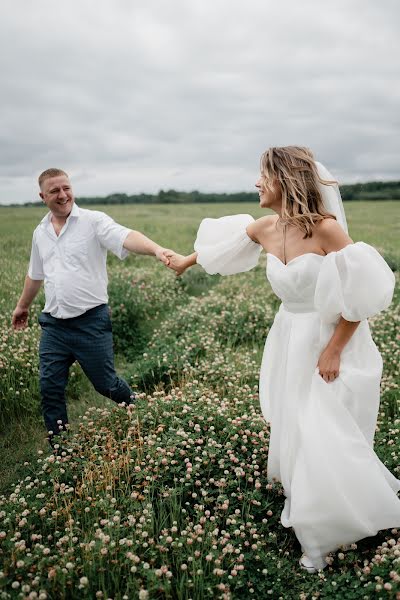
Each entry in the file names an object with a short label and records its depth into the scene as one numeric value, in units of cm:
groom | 541
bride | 380
